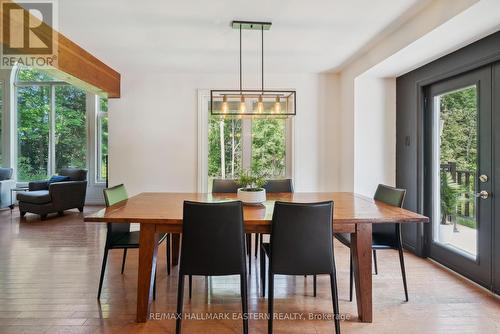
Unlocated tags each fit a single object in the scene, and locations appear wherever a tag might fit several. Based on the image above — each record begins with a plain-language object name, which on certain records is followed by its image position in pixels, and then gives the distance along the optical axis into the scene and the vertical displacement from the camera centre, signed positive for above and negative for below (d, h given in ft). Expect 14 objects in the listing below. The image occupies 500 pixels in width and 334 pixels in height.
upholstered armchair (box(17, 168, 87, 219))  17.63 -1.75
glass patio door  8.87 -0.19
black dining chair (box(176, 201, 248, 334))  6.28 -1.63
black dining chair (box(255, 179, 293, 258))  11.21 -0.74
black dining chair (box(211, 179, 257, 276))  10.99 -0.72
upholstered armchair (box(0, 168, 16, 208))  19.19 -1.23
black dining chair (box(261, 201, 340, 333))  6.35 -1.65
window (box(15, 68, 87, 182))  22.17 +3.02
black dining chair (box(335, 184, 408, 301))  8.14 -1.95
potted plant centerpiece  8.38 -0.67
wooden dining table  6.71 -1.36
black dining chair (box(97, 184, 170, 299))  8.17 -1.99
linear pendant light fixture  9.23 +1.93
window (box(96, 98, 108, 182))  22.31 +2.00
